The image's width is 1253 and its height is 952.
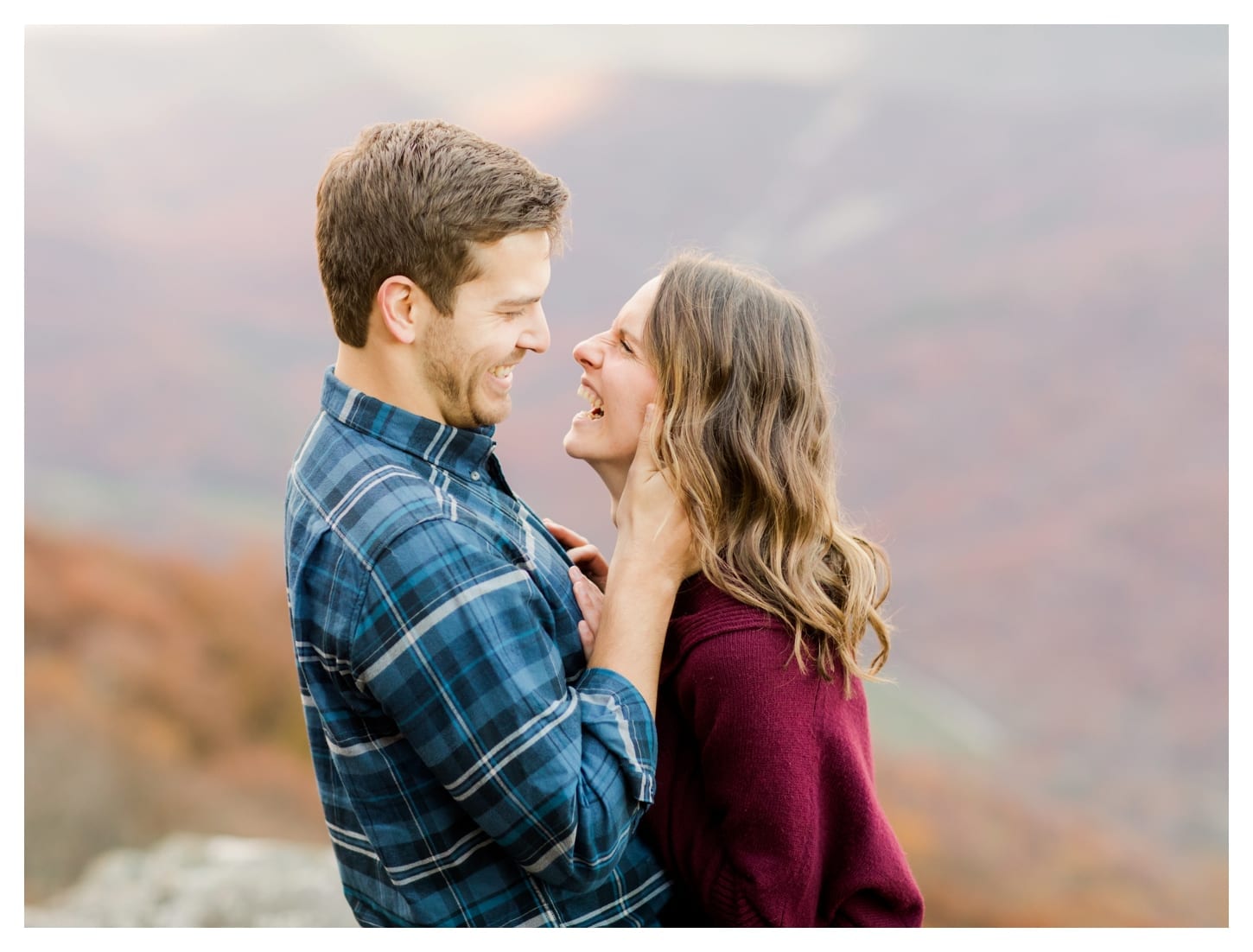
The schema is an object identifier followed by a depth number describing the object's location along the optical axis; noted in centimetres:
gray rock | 469
